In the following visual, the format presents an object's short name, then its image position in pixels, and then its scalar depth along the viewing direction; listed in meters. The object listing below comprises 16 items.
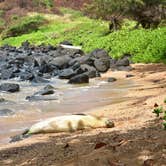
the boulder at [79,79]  16.36
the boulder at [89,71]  17.98
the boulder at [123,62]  20.34
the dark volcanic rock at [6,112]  10.49
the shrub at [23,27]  44.34
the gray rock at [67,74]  17.92
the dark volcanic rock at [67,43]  32.62
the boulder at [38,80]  17.64
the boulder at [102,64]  19.81
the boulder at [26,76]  18.23
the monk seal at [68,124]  7.89
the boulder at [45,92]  13.51
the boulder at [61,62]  21.47
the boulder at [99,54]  22.06
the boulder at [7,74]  19.36
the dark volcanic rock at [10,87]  14.90
